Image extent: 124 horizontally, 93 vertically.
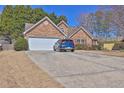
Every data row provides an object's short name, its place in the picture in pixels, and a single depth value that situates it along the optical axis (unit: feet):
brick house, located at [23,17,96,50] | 42.10
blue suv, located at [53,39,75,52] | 33.57
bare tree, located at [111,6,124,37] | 37.52
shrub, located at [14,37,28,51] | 39.72
